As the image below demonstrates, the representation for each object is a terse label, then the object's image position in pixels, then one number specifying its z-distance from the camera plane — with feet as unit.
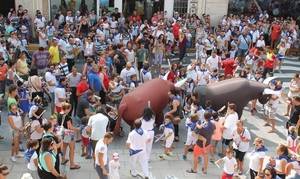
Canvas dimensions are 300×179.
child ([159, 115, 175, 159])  37.22
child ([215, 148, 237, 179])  31.73
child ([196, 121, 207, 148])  35.06
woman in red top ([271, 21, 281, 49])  70.28
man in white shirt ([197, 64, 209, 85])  48.32
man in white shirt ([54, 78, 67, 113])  41.50
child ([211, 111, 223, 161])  37.58
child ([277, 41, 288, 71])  63.26
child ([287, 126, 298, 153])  35.09
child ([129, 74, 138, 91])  45.26
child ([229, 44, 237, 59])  59.74
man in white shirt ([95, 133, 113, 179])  30.45
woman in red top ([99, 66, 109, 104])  44.86
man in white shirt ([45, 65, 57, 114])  43.84
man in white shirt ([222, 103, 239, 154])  37.32
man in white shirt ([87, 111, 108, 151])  34.41
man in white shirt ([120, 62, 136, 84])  47.03
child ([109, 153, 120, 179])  31.17
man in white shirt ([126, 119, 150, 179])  32.94
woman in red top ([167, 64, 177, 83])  47.47
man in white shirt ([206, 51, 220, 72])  52.79
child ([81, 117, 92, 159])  36.16
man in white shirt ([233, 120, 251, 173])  34.65
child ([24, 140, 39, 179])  29.91
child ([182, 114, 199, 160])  36.14
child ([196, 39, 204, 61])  61.40
